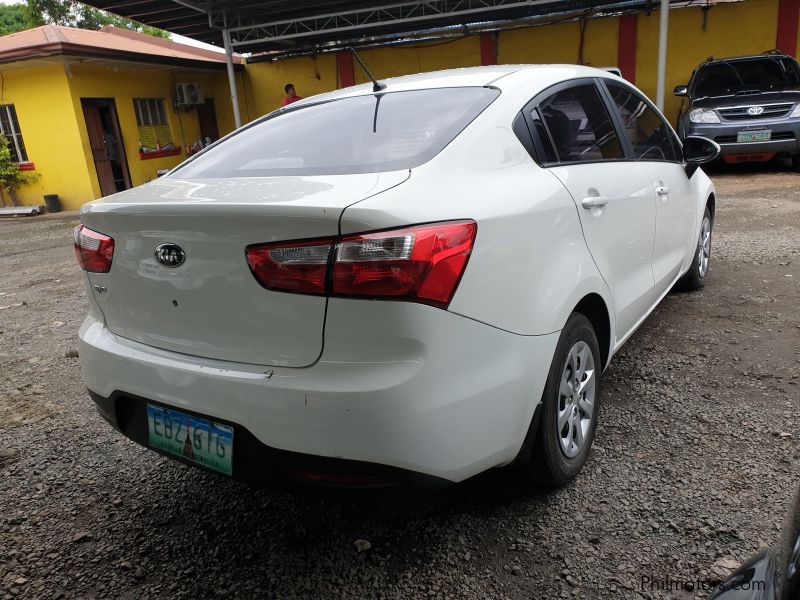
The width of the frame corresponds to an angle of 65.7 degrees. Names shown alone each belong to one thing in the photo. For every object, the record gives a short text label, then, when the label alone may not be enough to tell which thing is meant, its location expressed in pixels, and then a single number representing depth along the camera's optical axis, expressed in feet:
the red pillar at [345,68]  51.42
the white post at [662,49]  35.37
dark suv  29.32
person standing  34.94
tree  104.53
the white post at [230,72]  42.98
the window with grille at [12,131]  43.19
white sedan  5.20
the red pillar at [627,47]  44.29
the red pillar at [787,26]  41.27
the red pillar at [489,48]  47.42
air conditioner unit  49.90
